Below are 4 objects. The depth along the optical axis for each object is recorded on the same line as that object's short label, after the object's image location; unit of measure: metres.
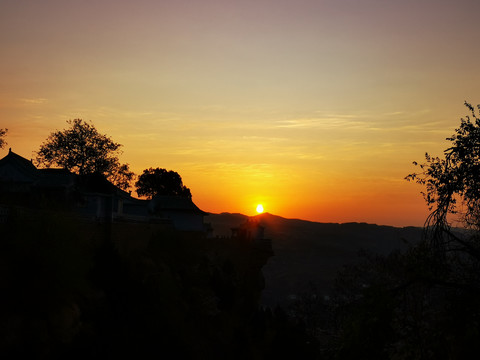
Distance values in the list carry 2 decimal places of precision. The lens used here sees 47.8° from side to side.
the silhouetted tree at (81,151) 88.81
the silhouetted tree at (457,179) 10.27
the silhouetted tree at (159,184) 105.75
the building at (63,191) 59.97
